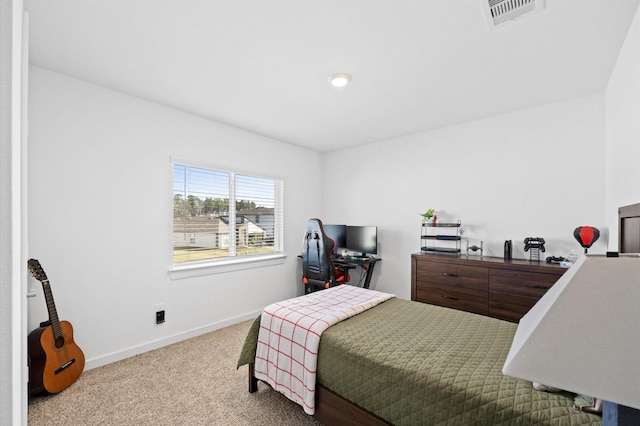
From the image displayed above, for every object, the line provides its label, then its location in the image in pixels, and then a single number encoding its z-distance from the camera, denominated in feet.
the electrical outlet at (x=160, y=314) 9.43
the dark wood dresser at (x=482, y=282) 8.42
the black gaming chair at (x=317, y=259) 11.19
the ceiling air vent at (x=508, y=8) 5.03
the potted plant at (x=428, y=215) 11.44
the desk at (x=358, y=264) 12.47
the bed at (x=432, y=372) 3.71
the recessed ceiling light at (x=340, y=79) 7.50
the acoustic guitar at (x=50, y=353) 6.52
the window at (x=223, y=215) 10.42
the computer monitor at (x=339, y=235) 14.28
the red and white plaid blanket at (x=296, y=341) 5.65
